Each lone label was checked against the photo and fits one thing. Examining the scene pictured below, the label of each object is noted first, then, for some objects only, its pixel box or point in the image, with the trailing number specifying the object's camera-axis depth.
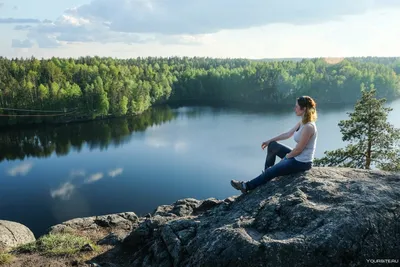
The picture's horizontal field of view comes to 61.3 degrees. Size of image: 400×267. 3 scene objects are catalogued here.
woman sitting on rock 7.03
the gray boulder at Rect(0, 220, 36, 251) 11.21
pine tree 17.00
